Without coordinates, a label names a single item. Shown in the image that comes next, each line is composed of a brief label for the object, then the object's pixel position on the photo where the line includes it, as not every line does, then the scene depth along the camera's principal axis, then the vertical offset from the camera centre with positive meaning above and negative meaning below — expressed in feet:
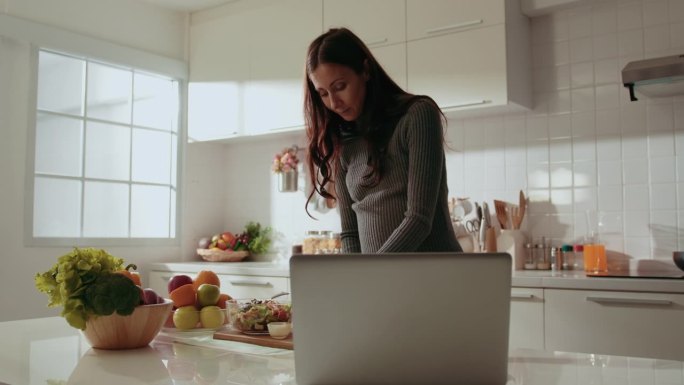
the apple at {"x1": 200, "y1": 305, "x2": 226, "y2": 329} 5.29 -0.65
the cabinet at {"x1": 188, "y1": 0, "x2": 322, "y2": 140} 12.74 +3.39
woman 5.39 +0.83
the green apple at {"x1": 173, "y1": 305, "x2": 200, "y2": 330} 5.32 -0.66
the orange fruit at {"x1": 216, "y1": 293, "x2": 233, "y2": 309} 5.48 -0.54
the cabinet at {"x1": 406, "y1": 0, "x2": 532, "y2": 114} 10.19 +2.81
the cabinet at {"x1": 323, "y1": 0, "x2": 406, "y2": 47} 11.25 +3.73
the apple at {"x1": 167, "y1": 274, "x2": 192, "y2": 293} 5.35 -0.37
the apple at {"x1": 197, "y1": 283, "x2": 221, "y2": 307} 5.36 -0.47
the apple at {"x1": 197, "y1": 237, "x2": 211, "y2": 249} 14.44 -0.18
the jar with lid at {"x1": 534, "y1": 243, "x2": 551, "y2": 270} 10.50 -0.36
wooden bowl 4.64 -0.65
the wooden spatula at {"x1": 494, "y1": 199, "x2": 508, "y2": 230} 10.92 +0.34
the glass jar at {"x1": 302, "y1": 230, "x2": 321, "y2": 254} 12.79 -0.14
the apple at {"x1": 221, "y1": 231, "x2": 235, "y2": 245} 14.17 -0.05
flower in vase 13.65 +1.49
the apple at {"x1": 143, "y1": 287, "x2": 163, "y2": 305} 4.93 -0.46
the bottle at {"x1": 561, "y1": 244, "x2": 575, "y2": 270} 10.47 -0.38
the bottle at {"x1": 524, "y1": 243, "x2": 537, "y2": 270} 10.61 -0.37
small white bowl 4.81 -0.67
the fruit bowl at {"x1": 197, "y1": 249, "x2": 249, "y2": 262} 13.82 -0.42
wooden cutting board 4.66 -0.74
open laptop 2.82 -0.34
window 12.29 +1.65
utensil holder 10.53 -0.17
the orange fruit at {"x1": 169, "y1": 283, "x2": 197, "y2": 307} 5.26 -0.47
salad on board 4.96 -0.58
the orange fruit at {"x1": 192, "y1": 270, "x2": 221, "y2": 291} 5.48 -0.36
